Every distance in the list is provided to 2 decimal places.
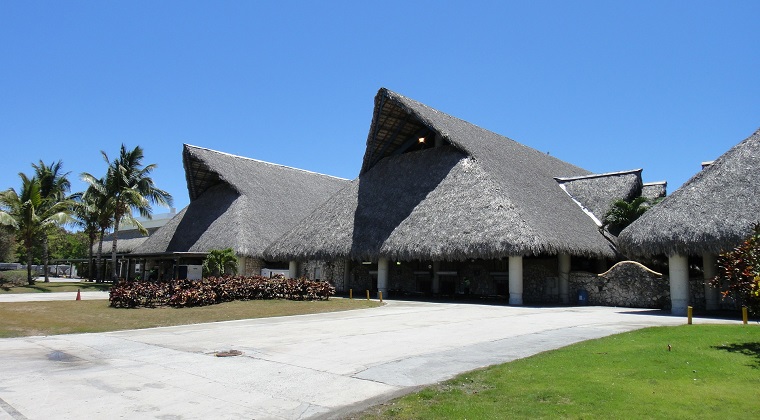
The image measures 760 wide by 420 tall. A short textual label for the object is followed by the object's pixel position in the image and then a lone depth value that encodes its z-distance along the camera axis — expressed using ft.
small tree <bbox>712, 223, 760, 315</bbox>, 33.16
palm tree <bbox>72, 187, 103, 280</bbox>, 131.10
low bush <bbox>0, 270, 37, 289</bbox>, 107.53
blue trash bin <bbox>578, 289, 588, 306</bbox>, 78.69
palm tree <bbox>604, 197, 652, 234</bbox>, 88.07
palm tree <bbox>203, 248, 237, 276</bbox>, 95.04
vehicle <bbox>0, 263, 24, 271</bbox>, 205.44
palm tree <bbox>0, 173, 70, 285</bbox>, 112.98
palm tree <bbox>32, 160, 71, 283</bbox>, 127.95
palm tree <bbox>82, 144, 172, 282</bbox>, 127.54
